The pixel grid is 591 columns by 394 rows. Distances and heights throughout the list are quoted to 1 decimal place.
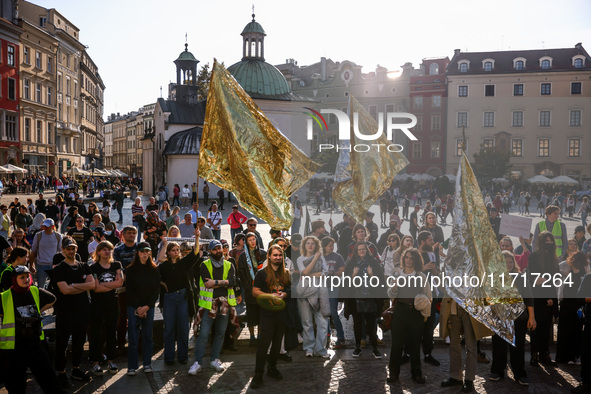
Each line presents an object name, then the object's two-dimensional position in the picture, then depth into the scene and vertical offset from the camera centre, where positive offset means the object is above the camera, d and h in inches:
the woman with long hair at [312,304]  335.0 -70.6
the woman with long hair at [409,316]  295.9 -68.7
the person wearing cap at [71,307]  285.1 -62.2
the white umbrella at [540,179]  1604.3 +35.9
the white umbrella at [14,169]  1641.4 +57.5
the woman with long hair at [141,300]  299.4 -61.0
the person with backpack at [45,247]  428.5 -46.1
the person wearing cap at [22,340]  246.5 -68.9
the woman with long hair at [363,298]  339.3 -67.1
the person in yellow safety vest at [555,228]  437.7 -30.3
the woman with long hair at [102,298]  300.5 -61.0
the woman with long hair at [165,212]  655.6 -30.0
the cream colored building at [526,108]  1760.6 +297.2
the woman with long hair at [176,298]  318.0 -63.8
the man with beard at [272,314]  294.5 -68.4
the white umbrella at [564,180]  1589.6 +32.2
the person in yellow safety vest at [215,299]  308.8 -62.5
